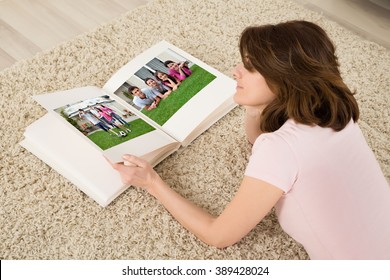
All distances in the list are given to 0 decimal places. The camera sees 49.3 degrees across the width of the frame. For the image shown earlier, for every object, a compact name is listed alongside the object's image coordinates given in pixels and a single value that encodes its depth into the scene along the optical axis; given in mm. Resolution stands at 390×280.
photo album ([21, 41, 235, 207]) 1082
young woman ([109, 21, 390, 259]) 783
